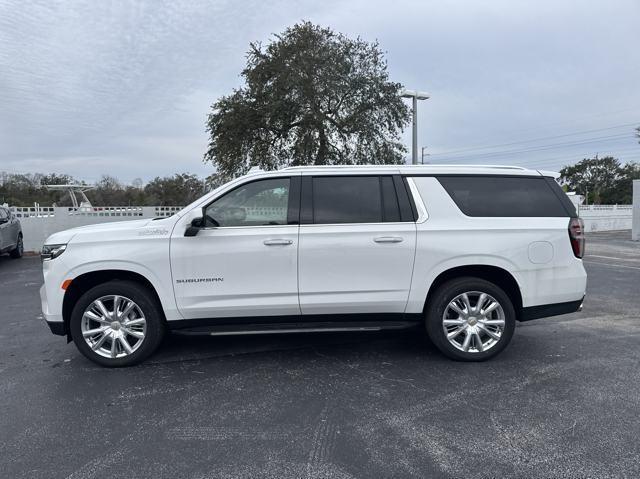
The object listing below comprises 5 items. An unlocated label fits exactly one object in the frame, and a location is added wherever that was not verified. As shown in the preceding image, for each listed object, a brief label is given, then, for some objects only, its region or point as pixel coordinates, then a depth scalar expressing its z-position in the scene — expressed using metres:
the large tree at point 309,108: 21.47
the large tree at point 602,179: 71.19
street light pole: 15.68
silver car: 12.01
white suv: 4.31
